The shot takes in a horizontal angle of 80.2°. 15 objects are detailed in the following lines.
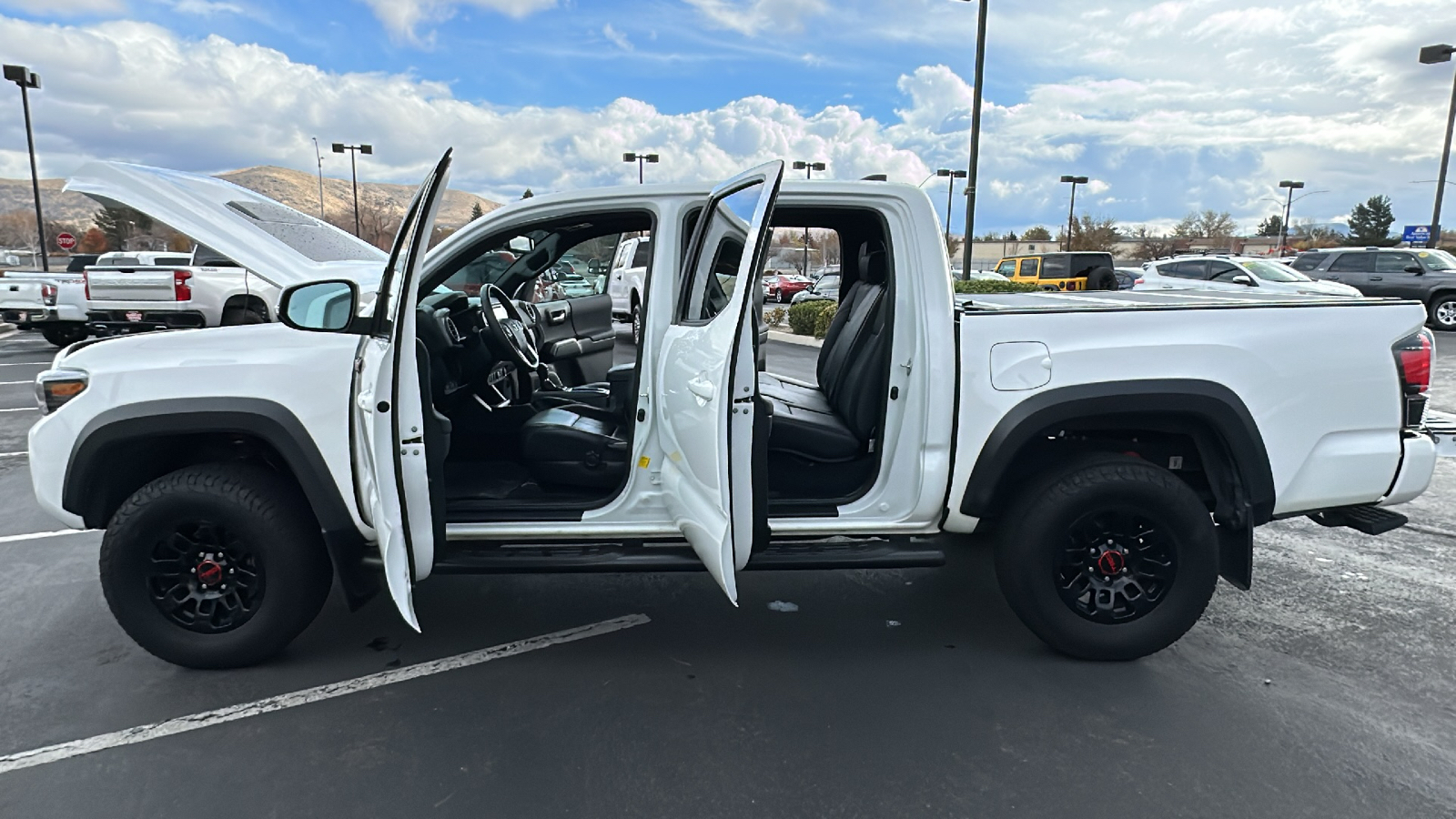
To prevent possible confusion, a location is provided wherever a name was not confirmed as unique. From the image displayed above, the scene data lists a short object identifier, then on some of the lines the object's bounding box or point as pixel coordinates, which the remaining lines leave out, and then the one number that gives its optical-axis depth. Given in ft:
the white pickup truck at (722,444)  9.82
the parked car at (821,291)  66.90
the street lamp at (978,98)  51.52
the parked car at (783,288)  115.34
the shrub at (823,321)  52.29
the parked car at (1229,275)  50.36
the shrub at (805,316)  55.36
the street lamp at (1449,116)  71.46
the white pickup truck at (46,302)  43.75
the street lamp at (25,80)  85.51
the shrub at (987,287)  51.26
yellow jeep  66.64
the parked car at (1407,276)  54.03
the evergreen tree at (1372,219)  229.86
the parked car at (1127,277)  77.48
